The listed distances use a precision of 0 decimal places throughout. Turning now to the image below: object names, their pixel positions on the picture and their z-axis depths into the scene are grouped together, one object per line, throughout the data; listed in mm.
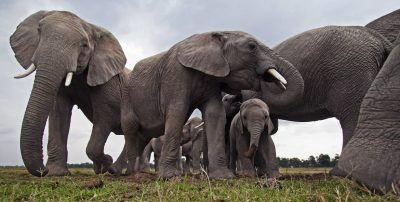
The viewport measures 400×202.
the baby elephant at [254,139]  6496
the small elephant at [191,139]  13828
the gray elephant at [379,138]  2990
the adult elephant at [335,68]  5688
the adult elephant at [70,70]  6172
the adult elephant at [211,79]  5637
